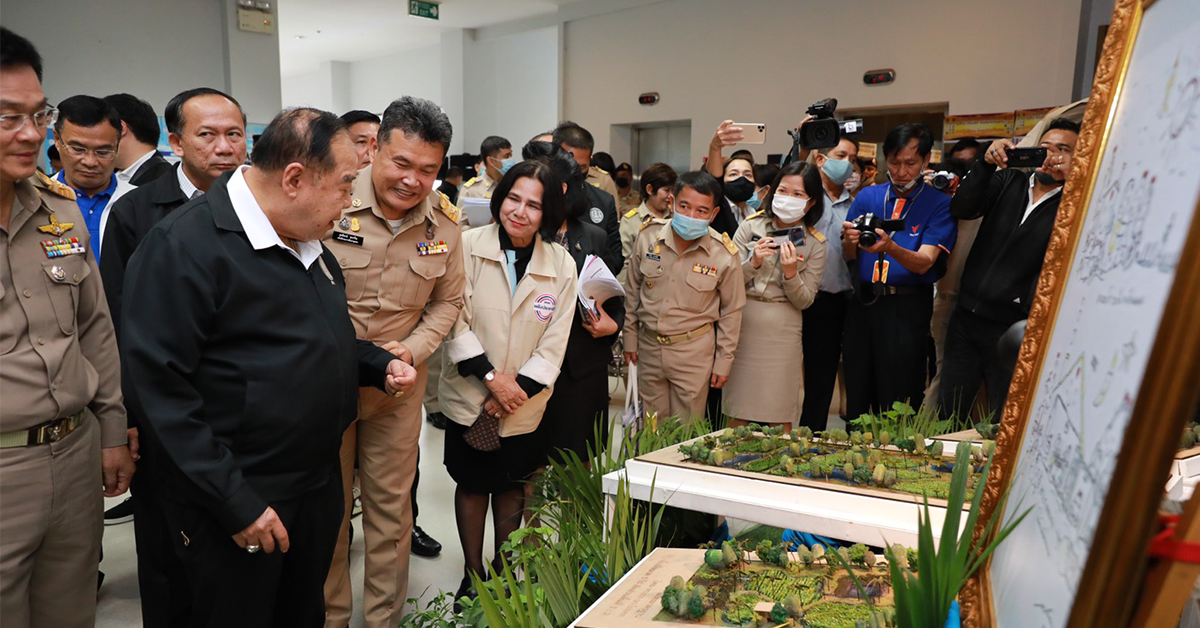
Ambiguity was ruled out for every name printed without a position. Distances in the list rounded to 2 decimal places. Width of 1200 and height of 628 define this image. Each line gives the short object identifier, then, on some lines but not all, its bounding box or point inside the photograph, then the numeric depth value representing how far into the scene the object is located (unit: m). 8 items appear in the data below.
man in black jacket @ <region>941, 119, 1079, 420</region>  2.70
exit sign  10.07
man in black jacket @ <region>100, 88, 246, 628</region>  1.82
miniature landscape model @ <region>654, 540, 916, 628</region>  1.10
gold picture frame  0.49
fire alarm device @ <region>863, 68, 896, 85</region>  7.36
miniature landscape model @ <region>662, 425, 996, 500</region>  1.54
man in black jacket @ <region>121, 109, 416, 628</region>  1.39
